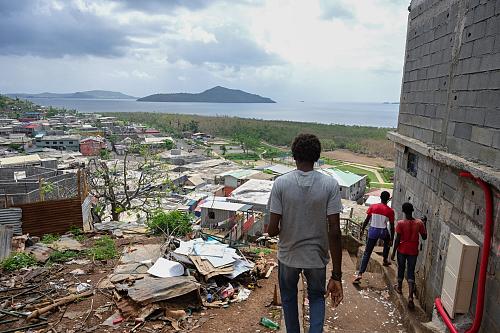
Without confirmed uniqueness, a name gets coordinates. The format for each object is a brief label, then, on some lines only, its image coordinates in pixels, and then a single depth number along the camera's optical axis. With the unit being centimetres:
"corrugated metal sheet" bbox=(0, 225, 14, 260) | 785
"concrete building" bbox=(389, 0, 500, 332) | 363
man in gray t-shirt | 261
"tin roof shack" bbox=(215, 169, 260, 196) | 2972
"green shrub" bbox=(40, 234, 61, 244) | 894
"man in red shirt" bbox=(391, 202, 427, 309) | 498
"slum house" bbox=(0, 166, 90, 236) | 973
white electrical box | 374
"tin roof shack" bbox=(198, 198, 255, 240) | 1308
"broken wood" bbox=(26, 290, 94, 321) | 504
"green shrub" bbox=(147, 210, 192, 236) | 963
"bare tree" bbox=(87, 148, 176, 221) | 1473
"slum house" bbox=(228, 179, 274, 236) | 1571
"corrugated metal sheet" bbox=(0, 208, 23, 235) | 949
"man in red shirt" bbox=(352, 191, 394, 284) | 574
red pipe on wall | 341
